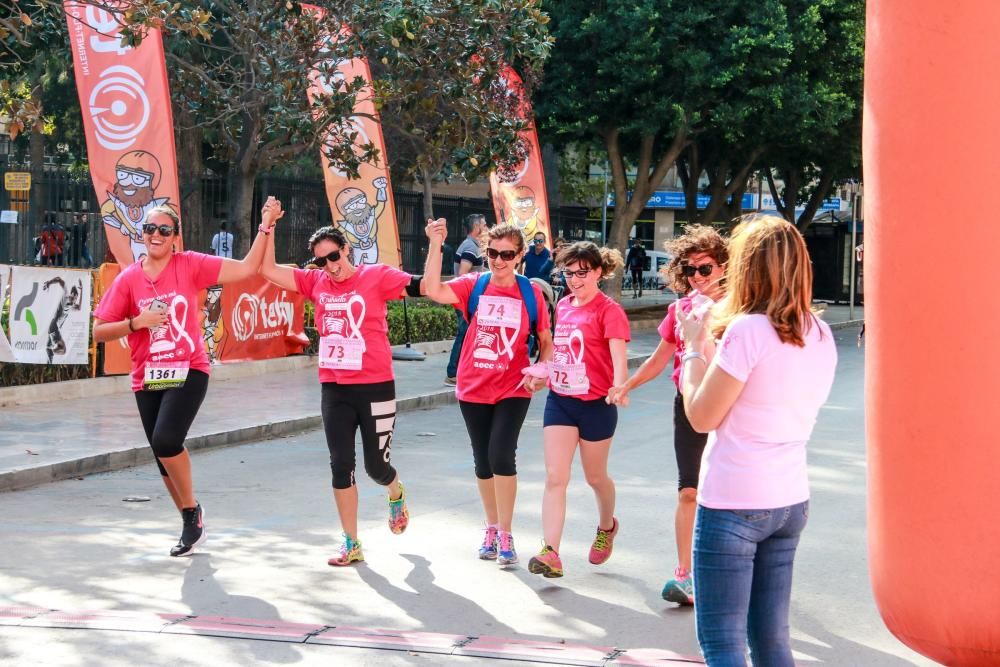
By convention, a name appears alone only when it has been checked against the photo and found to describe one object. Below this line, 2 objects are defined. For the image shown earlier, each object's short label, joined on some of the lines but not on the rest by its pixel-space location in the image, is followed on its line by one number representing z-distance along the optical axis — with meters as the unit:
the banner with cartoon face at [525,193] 22.75
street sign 15.31
